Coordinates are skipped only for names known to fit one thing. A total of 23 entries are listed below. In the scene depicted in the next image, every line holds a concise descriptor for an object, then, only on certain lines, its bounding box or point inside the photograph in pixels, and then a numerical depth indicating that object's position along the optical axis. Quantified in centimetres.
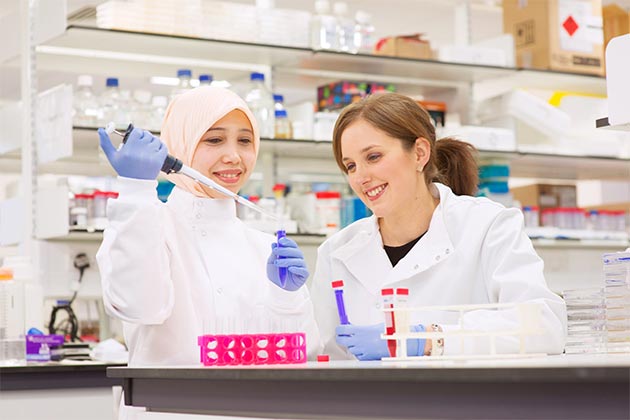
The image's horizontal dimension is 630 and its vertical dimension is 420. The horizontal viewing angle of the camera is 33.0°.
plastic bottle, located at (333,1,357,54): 495
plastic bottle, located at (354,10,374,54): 503
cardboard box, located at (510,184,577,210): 564
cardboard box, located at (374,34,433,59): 512
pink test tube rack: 206
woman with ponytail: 255
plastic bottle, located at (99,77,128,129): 442
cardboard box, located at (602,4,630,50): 608
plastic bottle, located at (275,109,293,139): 473
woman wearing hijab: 239
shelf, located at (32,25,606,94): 453
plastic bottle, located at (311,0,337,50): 488
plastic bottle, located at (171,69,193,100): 445
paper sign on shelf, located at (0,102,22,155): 457
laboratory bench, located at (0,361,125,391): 356
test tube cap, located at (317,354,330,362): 234
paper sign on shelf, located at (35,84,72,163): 415
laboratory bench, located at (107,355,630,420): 141
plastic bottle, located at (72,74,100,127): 436
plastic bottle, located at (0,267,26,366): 379
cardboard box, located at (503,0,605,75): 553
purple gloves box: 374
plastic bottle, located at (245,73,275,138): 466
